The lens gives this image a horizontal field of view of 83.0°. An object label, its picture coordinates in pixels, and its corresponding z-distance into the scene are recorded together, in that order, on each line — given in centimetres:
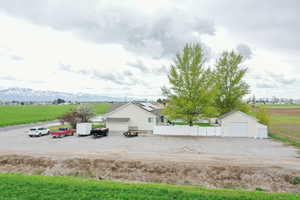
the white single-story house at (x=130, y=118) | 2677
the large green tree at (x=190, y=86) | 2266
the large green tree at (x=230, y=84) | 2689
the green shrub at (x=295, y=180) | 955
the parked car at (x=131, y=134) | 2211
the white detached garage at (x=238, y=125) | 2195
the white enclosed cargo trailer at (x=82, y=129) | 2280
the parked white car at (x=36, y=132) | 2215
